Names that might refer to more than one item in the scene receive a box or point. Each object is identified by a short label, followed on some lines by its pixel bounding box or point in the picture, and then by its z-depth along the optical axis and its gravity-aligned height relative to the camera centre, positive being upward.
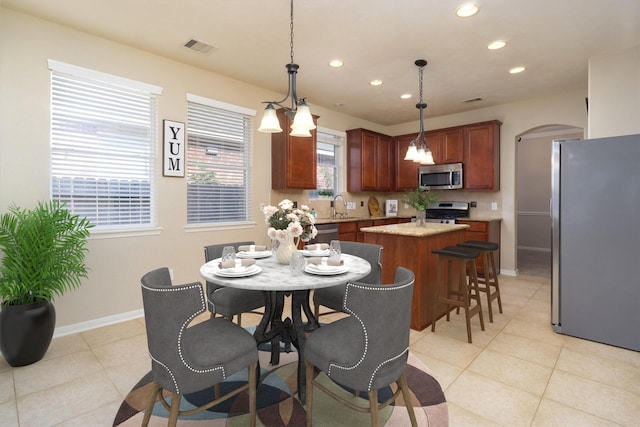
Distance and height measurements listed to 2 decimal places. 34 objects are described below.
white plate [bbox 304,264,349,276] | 1.85 -0.34
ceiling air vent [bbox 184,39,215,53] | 3.17 +1.66
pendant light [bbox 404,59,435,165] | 3.51 +0.69
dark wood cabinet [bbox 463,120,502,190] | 5.12 +0.92
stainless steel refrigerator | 2.69 -0.23
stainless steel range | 5.61 +0.00
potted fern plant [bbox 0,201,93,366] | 2.35 -0.51
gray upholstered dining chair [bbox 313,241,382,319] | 2.43 -0.54
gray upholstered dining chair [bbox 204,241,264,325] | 2.25 -0.65
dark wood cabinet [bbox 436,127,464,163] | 5.44 +1.14
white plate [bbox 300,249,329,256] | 2.39 -0.31
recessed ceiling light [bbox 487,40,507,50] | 3.15 +1.66
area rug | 1.81 -1.18
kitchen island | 3.14 -0.45
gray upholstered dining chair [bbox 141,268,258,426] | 1.42 -0.68
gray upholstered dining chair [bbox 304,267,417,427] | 1.44 -0.65
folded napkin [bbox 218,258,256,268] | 1.91 -0.32
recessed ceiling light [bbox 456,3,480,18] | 2.56 +1.64
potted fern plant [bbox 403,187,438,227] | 3.66 +0.11
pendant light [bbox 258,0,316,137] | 2.26 +0.68
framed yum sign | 3.55 +0.70
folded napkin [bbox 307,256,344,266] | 1.97 -0.31
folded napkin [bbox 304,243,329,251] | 2.50 -0.29
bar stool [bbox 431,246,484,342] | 2.88 -0.67
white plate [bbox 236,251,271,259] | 2.38 -0.33
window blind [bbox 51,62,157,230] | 2.96 +0.60
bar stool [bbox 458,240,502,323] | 3.21 -0.43
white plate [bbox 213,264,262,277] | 1.81 -0.35
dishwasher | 4.56 -0.31
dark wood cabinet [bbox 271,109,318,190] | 4.45 +0.73
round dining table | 1.71 -0.38
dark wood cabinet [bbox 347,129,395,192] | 5.74 +0.93
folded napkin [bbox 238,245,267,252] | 2.55 -0.30
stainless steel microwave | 5.46 +0.62
